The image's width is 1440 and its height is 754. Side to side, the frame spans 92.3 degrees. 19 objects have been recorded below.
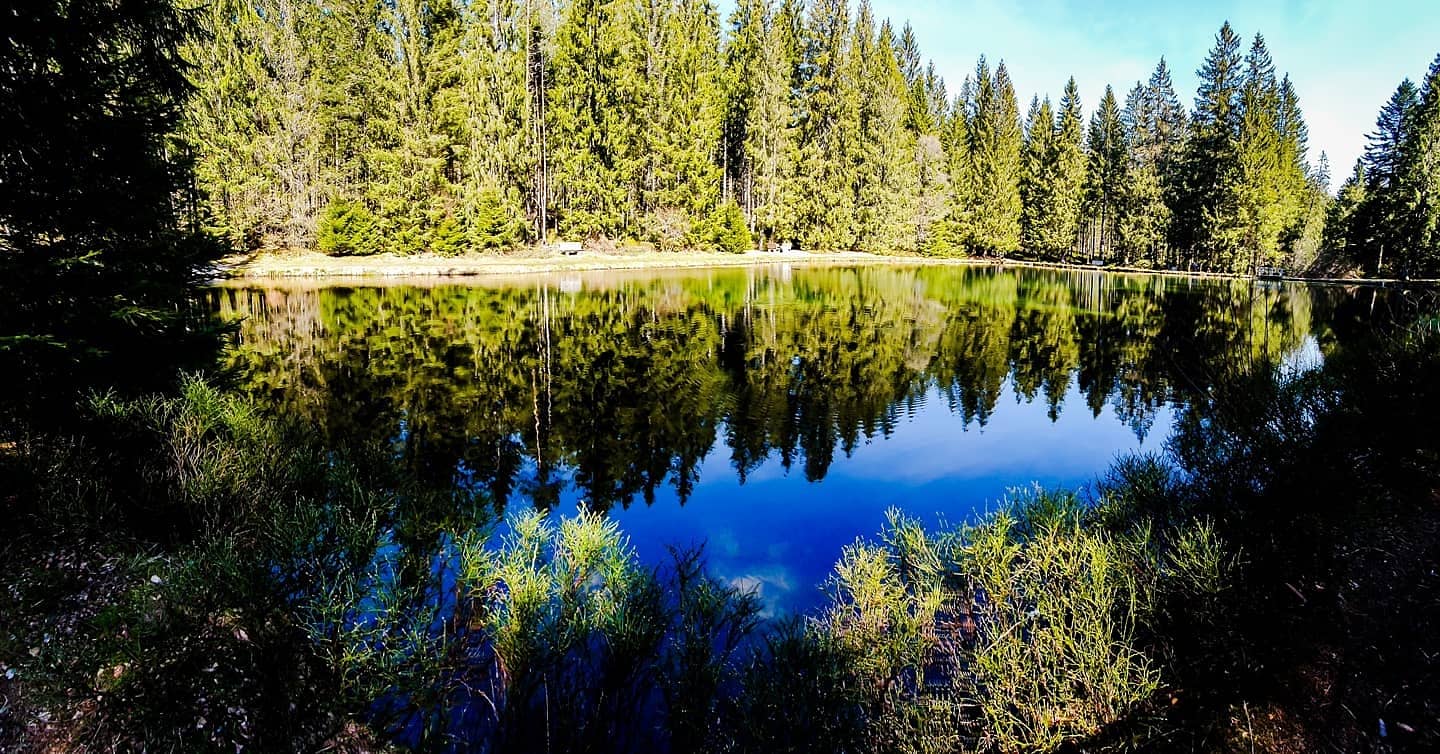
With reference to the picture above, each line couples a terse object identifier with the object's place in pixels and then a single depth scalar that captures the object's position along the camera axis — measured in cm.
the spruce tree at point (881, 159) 5100
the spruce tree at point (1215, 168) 4128
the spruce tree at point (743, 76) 4831
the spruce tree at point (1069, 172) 5352
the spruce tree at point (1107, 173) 5294
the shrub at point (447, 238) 3759
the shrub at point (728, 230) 4628
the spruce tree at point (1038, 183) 5528
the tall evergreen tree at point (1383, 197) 3509
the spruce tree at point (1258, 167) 4050
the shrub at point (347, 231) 3588
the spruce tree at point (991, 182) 5703
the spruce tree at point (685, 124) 4303
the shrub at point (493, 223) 3744
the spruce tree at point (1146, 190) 4875
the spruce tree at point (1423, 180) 3316
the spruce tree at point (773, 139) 4700
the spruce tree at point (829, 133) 4925
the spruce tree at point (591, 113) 4022
